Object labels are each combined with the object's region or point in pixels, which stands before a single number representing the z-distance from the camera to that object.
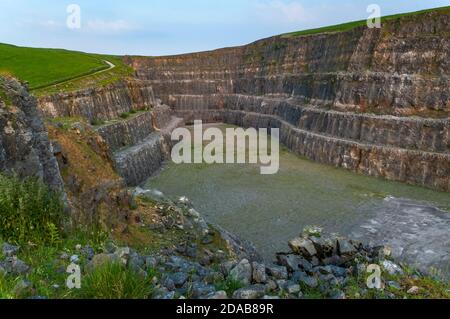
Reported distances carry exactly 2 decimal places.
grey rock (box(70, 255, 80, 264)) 8.49
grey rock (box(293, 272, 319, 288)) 9.70
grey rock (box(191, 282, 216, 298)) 8.00
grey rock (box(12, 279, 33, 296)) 6.68
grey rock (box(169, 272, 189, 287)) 8.55
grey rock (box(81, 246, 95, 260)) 8.95
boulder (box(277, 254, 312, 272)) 12.80
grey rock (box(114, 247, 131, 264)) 8.07
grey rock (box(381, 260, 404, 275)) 10.62
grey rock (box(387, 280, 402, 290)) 9.52
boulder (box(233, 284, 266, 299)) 7.94
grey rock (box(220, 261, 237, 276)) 9.75
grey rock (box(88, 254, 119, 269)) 7.71
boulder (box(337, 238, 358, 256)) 15.41
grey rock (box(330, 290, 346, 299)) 8.71
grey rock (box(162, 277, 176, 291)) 8.12
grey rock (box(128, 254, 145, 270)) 8.10
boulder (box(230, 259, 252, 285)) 9.12
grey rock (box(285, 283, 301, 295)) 8.99
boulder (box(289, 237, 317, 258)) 16.09
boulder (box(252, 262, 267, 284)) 9.61
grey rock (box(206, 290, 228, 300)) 7.55
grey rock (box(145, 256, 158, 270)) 8.81
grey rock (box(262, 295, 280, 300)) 7.66
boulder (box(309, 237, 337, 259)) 15.93
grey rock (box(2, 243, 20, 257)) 8.32
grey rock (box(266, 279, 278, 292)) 9.02
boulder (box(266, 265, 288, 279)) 10.43
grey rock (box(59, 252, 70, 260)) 8.67
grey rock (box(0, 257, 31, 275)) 7.66
